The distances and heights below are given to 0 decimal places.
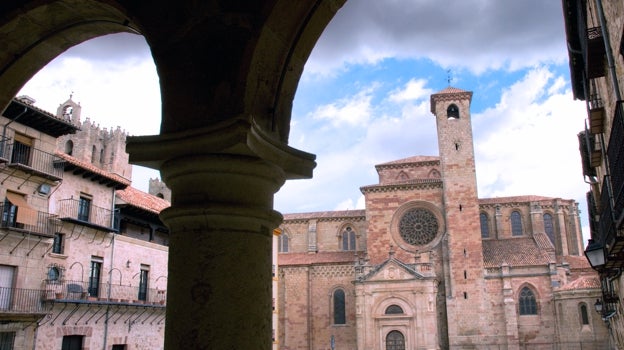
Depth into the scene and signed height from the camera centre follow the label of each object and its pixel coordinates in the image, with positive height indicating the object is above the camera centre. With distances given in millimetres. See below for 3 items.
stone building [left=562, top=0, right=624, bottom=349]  7652 +3675
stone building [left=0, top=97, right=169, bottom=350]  15680 +2214
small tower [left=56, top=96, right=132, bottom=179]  59312 +18917
